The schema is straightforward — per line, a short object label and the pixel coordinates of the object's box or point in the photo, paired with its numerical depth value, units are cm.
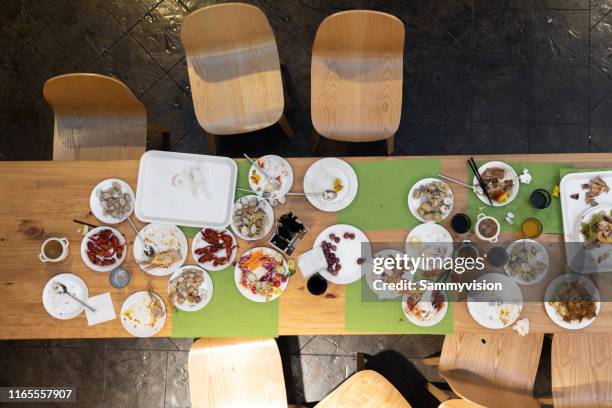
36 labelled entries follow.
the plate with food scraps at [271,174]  213
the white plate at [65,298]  207
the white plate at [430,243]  209
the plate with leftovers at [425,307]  204
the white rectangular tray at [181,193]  212
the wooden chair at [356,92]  260
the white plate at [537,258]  206
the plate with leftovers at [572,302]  202
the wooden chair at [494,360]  236
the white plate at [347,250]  206
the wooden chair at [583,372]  230
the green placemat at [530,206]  210
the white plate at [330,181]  211
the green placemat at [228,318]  206
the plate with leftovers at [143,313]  206
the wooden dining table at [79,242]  205
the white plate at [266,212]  211
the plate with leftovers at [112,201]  212
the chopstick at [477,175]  209
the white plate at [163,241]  210
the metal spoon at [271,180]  213
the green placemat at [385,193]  211
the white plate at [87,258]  209
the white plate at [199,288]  207
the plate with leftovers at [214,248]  209
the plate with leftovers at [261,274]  206
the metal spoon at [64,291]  207
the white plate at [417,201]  210
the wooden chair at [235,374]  238
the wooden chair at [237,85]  263
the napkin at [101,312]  207
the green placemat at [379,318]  204
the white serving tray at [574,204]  207
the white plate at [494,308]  204
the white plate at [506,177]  210
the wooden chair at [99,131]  262
